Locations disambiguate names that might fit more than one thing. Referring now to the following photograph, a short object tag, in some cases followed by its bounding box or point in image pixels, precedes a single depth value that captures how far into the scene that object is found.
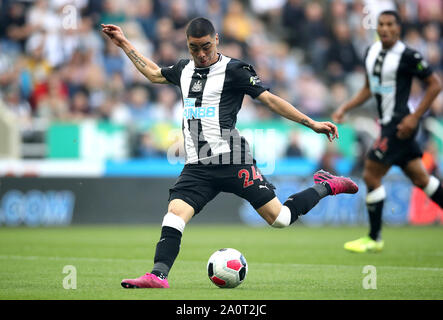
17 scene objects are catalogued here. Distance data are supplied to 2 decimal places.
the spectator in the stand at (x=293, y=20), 21.03
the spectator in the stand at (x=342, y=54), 20.09
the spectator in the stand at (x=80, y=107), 17.12
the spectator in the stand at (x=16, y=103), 16.88
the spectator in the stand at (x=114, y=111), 17.22
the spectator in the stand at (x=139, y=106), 17.48
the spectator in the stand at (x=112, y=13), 18.70
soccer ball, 7.10
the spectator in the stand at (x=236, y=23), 19.67
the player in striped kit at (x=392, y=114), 10.23
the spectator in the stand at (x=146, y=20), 19.02
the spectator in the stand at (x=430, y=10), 21.23
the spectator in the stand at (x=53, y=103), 16.84
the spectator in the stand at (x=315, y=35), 20.33
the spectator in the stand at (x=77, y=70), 17.48
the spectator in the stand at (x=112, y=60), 18.12
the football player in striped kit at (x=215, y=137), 7.13
